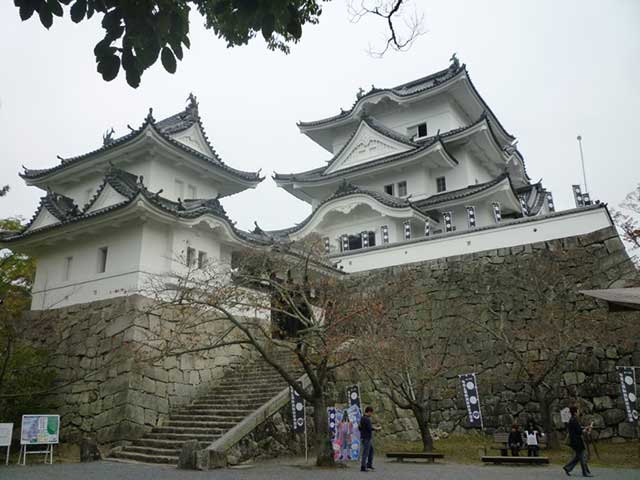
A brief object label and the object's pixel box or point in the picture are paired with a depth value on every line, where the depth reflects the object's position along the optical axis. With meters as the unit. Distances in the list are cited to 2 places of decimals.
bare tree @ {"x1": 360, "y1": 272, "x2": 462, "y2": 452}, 11.28
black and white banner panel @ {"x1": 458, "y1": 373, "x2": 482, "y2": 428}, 11.41
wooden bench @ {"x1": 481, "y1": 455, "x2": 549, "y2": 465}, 9.53
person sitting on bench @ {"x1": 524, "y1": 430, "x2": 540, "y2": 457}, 10.20
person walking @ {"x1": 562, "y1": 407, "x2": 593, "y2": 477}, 8.05
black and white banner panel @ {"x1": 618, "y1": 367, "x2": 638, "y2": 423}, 10.68
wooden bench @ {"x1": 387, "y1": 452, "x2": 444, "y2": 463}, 10.05
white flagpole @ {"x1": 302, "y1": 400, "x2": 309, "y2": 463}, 9.97
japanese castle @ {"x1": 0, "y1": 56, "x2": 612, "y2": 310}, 13.72
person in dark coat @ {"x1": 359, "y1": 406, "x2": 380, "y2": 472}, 8.93
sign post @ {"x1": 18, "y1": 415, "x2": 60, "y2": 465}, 9.89
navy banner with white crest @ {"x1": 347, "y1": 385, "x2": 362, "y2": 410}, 11.20
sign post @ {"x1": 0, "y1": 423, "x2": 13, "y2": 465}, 9.79
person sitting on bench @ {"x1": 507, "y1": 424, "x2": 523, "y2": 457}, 10.55
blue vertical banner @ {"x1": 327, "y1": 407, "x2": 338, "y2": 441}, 10.50
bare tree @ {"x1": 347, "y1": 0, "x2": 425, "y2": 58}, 4.34
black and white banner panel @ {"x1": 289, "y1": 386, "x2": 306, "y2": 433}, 10.18
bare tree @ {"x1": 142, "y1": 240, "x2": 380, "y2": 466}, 9.48
